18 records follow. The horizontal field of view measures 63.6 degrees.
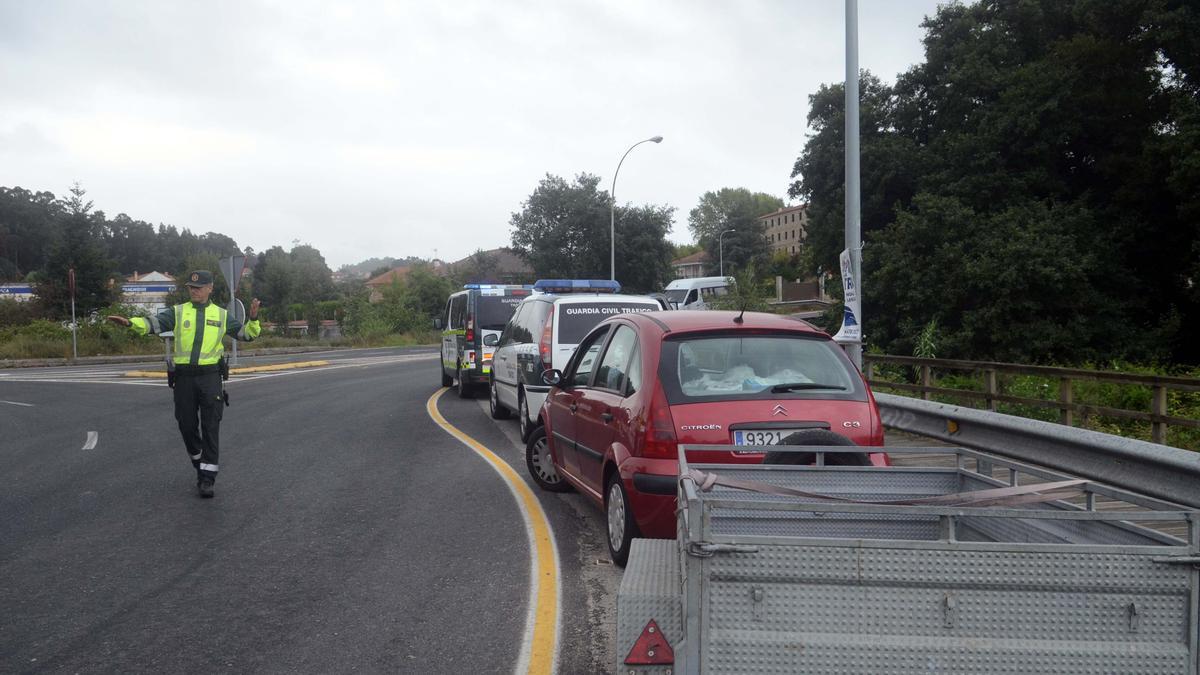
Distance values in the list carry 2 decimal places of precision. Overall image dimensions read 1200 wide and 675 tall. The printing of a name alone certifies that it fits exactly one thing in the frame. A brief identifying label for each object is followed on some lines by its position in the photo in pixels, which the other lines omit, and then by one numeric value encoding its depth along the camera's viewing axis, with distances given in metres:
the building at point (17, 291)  44.63
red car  5.46
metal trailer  2.84
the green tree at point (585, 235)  60.19
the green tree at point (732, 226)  116.56
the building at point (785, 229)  140.50
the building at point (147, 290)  76.76
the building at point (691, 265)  140.00
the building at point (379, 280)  108.80
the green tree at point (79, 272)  44.66
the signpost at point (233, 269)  24.06
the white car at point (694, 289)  53.91
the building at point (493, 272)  67.56
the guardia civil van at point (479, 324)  17.06
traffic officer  8.16
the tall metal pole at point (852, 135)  12.43
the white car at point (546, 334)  11.08
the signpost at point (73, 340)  32.71
